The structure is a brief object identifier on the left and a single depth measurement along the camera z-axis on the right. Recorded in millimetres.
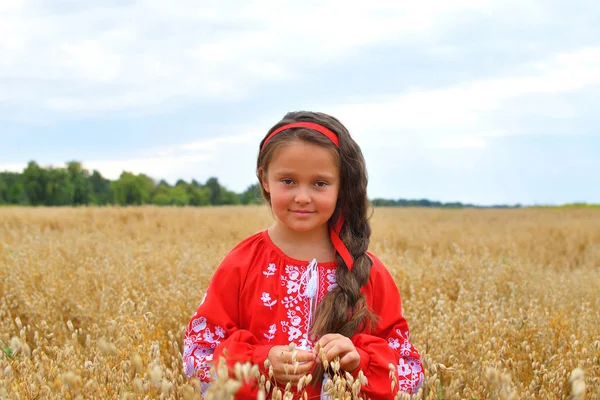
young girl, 2004
